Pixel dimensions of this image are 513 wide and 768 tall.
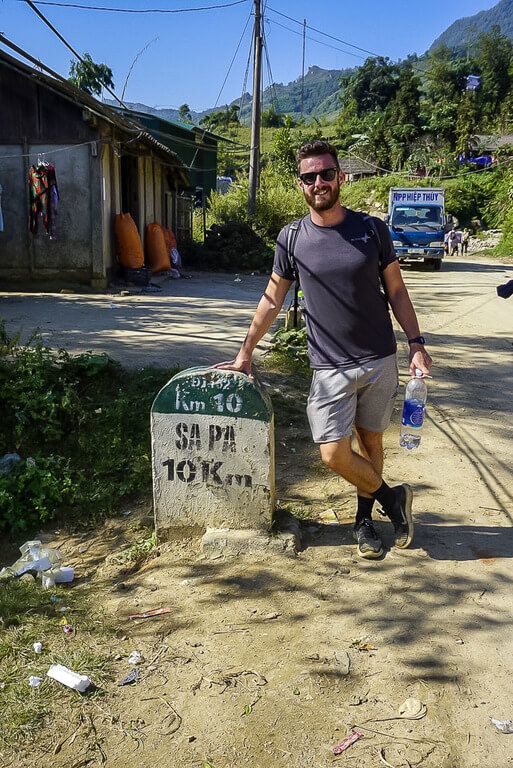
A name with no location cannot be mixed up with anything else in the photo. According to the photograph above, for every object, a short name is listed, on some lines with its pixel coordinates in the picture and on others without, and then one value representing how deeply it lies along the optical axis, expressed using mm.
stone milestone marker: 3658
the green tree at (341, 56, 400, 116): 70625
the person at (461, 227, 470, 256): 35062
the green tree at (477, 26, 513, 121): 57509
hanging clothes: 12555
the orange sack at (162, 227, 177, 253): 18020
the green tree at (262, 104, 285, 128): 81688
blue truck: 22406
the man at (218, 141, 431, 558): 3180
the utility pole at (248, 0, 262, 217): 20016
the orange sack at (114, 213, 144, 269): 13914
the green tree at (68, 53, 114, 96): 26373
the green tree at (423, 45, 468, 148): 50312
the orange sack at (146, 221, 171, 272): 16625
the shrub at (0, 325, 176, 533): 4867
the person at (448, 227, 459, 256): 34125
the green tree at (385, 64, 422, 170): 49250
